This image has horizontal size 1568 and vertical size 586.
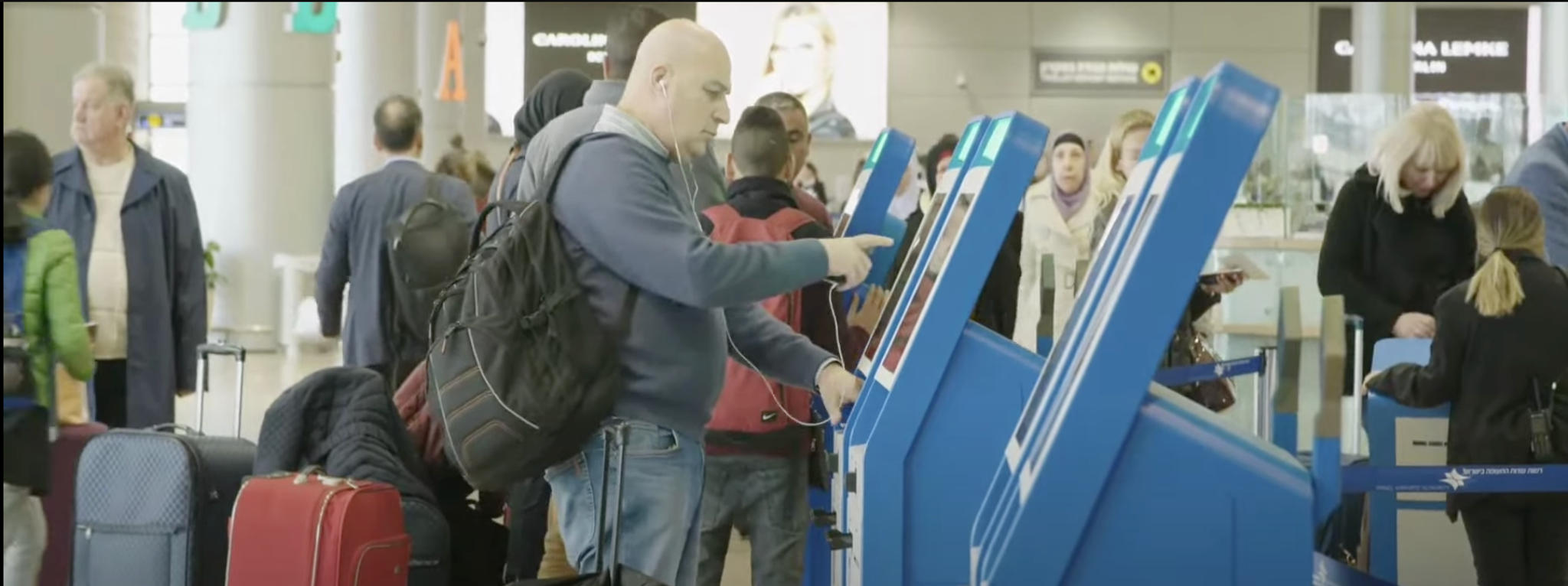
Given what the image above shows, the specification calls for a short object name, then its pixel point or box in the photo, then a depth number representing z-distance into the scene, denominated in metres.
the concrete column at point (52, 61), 16.62
